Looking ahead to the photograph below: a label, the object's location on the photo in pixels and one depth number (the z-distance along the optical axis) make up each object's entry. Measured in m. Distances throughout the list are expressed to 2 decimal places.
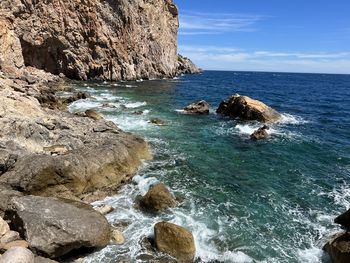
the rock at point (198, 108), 44.62
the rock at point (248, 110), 40.16
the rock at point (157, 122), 36.74
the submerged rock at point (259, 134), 32.47
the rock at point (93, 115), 31.79
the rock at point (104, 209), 17.00
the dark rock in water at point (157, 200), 17.95
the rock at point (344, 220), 17.09
